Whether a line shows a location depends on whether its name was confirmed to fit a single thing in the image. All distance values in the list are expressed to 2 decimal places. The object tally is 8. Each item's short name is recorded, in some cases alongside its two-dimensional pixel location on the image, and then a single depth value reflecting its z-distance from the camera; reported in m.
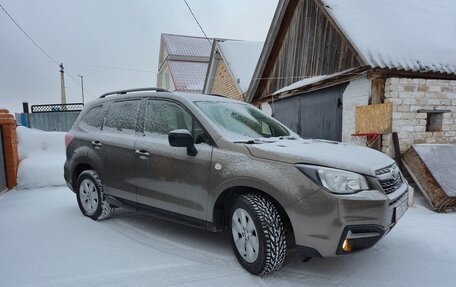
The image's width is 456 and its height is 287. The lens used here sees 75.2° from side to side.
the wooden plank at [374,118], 5.98
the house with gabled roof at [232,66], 13.25
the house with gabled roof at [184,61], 21.20
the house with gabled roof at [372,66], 6.12
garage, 7.34
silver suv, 2.32
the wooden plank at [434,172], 4.70
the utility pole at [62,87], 22.80
